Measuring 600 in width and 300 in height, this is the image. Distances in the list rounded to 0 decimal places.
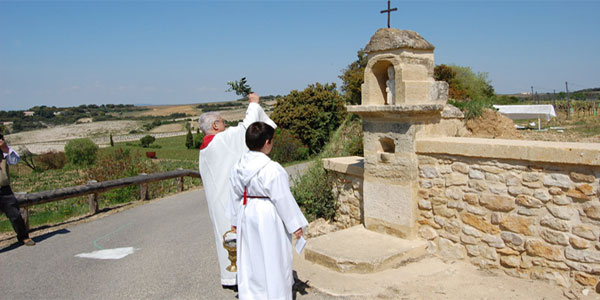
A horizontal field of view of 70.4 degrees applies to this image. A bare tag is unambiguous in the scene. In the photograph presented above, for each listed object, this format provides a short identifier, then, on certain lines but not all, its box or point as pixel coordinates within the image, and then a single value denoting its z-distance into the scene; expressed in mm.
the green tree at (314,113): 23875
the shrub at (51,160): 32656
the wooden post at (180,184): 13938
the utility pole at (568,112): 18347
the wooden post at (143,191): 11875
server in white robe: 3811
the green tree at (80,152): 32781
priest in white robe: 4871
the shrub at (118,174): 13156
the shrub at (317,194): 8039
